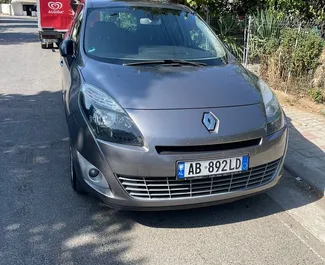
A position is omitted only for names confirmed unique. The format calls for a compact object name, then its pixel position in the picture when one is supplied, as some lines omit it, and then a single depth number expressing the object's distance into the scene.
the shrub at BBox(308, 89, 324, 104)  6.12
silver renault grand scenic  2.57
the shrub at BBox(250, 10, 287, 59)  6.92
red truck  12.41
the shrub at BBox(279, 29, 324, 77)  6.13
